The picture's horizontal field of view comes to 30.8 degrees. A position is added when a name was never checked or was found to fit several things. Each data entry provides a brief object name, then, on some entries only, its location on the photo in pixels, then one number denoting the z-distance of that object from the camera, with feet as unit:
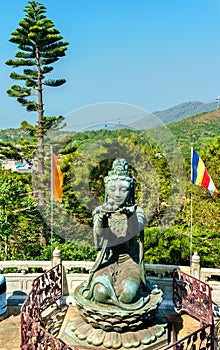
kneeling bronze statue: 19.43
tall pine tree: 51.11
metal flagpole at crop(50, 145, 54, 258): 31.00
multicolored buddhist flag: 28.66
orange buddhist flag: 31.42
